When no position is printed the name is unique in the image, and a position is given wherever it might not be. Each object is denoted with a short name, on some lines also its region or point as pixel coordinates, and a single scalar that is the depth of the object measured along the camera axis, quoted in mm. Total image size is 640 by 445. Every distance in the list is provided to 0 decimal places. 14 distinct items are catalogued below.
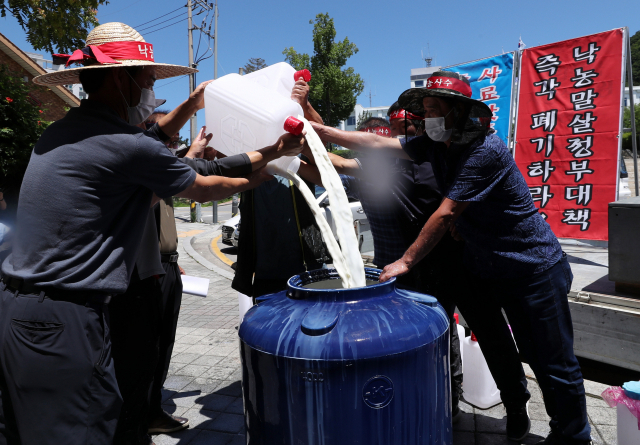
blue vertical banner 6848
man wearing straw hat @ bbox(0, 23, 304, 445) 1435
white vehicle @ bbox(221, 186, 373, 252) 6796
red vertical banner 5891
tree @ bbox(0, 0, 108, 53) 5145
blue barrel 1331
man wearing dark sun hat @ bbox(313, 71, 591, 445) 2037
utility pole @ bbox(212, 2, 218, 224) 18375
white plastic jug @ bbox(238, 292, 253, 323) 3157
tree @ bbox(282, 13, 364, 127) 27547
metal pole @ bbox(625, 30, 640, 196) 5581
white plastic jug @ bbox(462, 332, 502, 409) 2781
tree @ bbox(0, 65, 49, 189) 4156
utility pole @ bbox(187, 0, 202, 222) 16688
